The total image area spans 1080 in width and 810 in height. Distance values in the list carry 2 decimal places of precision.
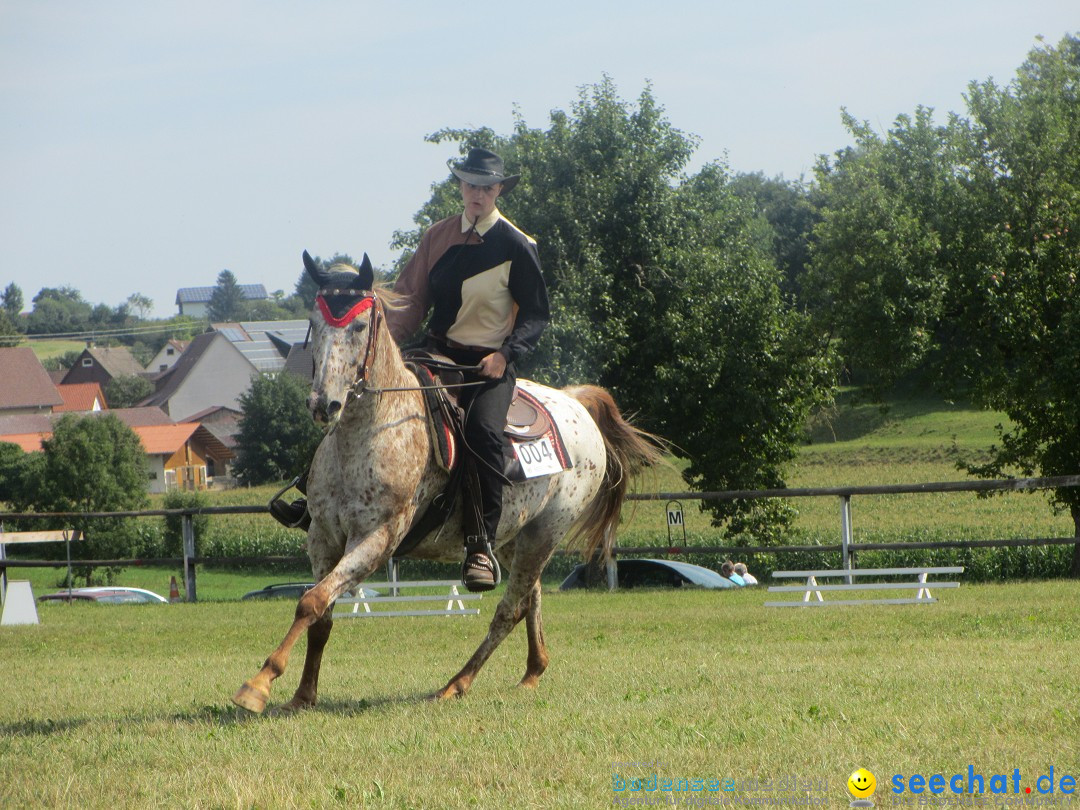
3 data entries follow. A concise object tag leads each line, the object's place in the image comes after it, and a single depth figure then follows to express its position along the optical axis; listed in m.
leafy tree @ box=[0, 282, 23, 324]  188.25
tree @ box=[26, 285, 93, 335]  168.85
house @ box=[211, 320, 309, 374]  112.37
